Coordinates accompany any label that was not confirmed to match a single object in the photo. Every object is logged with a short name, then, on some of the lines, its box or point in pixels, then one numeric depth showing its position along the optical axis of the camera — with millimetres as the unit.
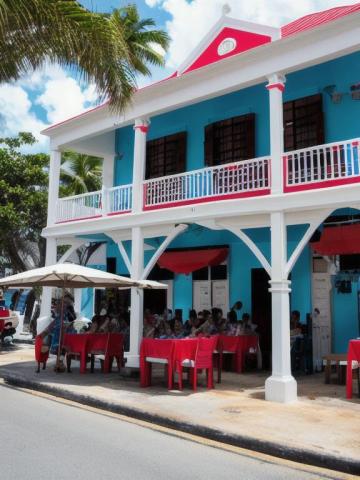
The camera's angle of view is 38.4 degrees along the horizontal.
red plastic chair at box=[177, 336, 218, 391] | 9367
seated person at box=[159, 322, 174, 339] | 10334
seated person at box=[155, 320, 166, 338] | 11960
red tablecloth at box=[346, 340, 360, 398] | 8578
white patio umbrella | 10430
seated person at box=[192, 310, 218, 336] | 11141
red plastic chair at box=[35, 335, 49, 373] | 11492
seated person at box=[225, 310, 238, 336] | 11797
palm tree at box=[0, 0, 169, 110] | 8477
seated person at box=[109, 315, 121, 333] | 12281
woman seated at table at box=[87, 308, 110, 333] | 12211
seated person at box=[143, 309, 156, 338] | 11648
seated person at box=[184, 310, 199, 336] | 11785
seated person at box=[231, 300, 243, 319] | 13086
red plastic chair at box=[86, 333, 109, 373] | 11344
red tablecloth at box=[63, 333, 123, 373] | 11328
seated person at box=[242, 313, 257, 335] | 11896
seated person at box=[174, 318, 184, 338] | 10949
